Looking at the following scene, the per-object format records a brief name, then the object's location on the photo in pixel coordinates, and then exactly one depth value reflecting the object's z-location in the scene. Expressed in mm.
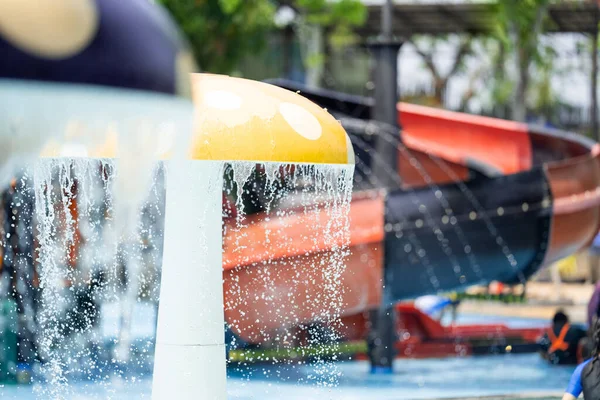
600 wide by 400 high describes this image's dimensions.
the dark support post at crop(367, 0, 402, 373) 14039
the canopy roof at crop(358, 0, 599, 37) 34438
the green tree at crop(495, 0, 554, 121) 27703
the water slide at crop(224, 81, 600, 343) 12438
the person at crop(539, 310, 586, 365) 15039
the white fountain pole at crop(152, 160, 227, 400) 6641
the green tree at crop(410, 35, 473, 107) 40656
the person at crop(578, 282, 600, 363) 12625
